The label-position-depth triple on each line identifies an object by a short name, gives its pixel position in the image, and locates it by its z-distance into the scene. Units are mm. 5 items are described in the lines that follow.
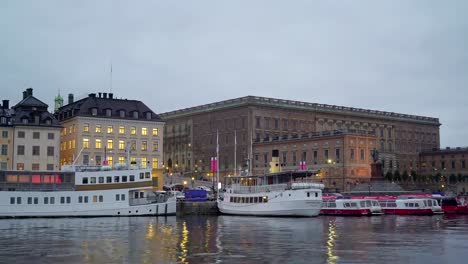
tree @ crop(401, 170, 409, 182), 150475
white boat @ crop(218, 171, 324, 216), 75688
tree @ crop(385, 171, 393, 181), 141812
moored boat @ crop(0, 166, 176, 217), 76188
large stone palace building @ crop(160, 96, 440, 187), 154750
